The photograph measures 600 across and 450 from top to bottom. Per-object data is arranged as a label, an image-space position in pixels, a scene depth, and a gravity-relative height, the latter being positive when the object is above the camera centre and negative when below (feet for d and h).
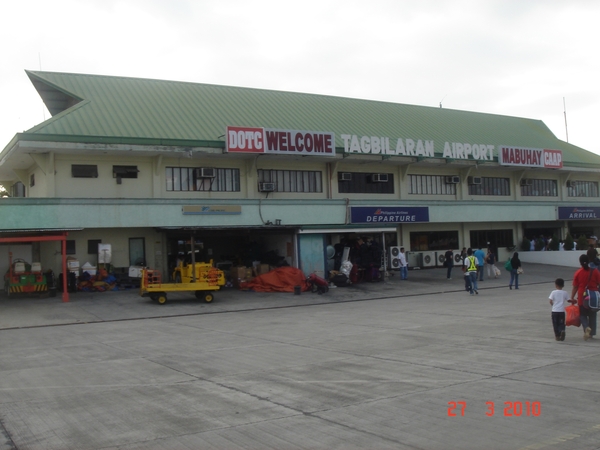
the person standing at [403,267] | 104.99 -4.34
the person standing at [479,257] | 97.58 -2.90
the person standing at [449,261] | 104.89 -3.60
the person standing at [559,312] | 41.73 -5.16
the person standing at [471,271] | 79.77 -4.17
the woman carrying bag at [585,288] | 41.60 -3.68
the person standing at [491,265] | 104.17 -4.53
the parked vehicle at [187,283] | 75.88 -4.19
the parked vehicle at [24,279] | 80.02 -3.04
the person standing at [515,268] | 86.51 -4.31
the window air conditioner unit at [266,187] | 101.09 +9.76
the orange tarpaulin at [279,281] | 89.81 -5.15
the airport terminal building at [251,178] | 86.63 +11.75
